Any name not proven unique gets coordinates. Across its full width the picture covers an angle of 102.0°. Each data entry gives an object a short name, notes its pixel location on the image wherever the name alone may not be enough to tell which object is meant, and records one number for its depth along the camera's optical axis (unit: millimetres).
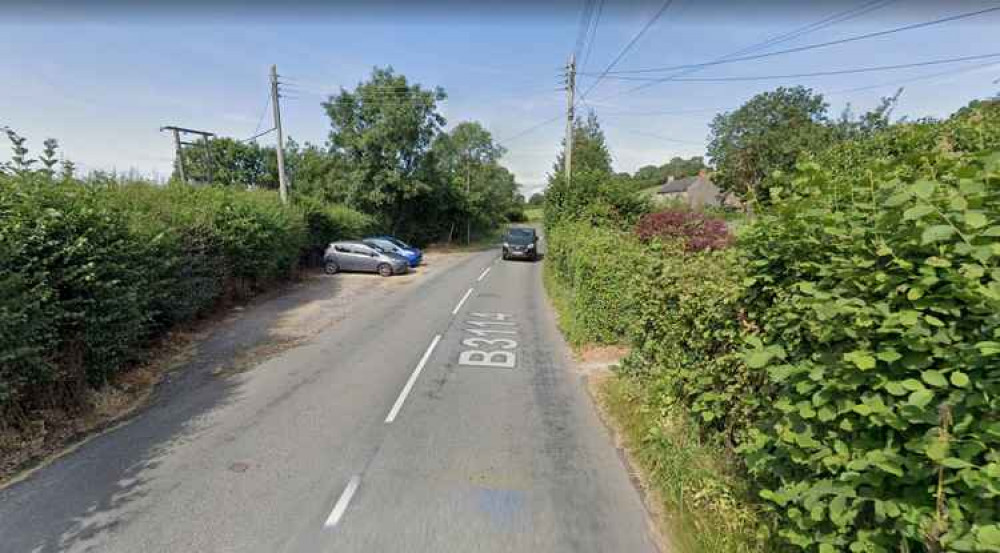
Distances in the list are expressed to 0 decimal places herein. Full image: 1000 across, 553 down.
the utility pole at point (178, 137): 19375
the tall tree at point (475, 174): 36594
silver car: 18016
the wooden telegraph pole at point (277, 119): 16797
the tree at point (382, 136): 24578
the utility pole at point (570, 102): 19594
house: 59500
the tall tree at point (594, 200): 16203
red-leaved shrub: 8827
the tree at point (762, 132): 39406
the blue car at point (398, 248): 19938
